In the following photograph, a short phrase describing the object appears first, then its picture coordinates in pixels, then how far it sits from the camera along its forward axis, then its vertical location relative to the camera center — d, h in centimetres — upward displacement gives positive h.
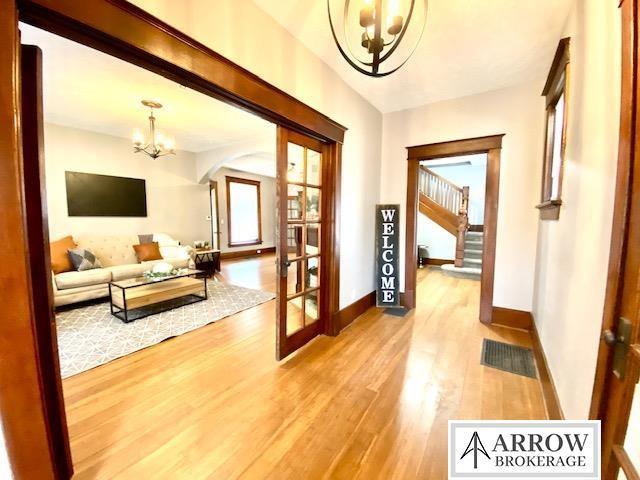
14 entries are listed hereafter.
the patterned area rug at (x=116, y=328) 243 -125
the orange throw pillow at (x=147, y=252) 485 -61
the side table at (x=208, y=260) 592 -94
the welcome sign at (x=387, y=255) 352 -45
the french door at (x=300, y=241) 227 -19
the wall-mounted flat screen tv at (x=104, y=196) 450 +45
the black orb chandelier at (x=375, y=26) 122 +151
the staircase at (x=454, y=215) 612 +18
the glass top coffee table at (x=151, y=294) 328 -98
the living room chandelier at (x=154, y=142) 369 +118
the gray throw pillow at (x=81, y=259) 396 -61
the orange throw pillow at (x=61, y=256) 381 -55
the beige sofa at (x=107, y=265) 360 -78
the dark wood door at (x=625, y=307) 69 -24
